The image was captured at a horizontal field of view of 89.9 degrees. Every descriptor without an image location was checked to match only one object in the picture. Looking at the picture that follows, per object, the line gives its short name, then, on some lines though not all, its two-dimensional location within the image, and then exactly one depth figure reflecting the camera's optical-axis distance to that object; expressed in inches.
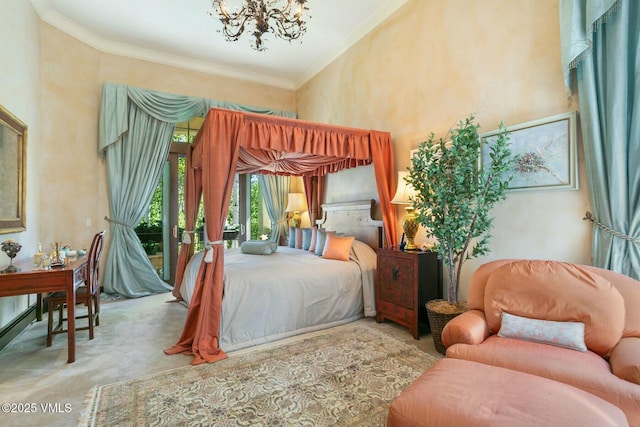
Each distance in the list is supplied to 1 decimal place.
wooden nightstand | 126.6
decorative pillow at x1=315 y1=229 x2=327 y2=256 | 171.6
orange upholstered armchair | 64.7
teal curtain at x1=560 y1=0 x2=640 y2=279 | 83.6
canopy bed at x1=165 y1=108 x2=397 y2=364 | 116.6
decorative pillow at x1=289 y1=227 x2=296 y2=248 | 203.2
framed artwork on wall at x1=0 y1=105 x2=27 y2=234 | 120.0
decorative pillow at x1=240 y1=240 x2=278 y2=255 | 169.2
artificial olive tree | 106.1
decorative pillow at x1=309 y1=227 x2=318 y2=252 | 181.6
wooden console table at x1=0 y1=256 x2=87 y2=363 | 101.5
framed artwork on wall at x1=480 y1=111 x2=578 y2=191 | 97.0
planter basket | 110.7
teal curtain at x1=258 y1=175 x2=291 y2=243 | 250.7
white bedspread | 121.0
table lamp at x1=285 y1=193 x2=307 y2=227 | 241.4
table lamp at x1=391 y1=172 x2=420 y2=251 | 138.6
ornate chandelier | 117.0
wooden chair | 121.0
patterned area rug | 77.6
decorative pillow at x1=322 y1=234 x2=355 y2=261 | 154.3
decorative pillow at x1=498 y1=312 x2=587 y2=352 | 75.6
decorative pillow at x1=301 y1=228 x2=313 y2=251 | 191.8
